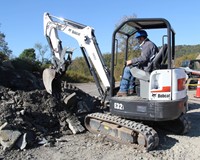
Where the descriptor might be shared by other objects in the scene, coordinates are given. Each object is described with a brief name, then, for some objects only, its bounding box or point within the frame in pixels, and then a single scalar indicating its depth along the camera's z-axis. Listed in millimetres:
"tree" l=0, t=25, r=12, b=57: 20076
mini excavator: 3330
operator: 3608
